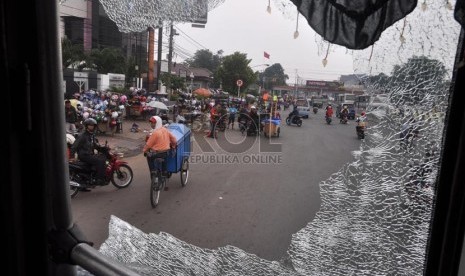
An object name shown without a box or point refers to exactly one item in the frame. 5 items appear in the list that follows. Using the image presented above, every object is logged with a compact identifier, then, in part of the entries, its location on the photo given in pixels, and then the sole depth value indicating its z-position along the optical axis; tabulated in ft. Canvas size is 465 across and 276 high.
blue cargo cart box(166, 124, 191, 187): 17.21
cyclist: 16.07
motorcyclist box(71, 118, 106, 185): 16.93
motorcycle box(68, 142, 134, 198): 16.81
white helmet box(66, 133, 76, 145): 17.39
